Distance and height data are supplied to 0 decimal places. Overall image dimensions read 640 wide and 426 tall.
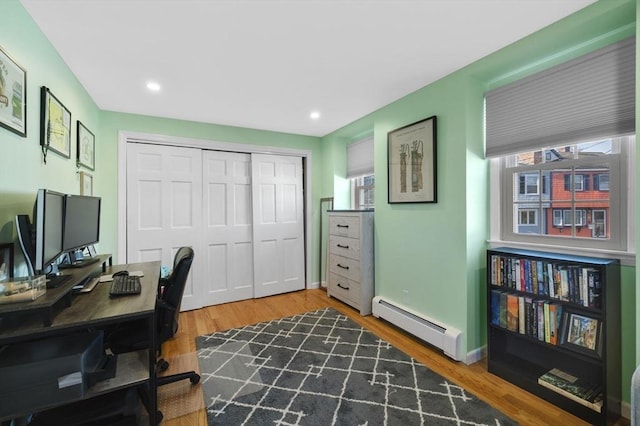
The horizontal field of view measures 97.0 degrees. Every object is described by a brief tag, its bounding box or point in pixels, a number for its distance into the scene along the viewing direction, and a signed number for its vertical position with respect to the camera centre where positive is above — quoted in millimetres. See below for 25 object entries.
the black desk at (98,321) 1142 -465
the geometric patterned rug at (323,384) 1678 -1195
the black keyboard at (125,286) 1582 -431
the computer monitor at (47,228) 1292 -73
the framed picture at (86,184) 2446 +271
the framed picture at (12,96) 1316 +582
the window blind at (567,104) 1620 +723
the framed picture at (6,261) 1275 -221
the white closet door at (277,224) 3918 -155
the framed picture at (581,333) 1631 -714
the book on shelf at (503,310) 2074 -715
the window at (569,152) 1658 +428
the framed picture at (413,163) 2527 +489
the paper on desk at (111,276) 1949 -452
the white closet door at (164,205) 3229 +98
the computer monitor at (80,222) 1620 -59
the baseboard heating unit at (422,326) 2260 -1021
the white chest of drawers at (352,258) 3234 -540
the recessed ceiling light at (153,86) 2457 +1130
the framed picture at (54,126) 1708 +582
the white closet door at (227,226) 3639 -175
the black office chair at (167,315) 1788 -656
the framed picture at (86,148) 2377 +595
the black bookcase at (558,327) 1620 -731
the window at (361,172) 3755 +562
